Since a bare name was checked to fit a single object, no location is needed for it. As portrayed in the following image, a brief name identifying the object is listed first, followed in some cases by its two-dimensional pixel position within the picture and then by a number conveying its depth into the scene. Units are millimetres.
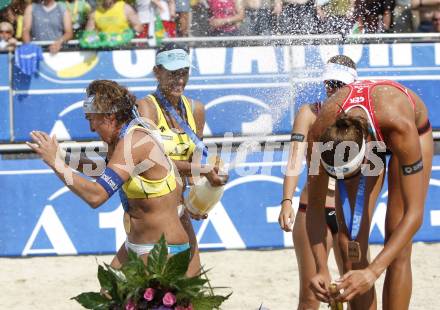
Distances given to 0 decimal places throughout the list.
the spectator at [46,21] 18227
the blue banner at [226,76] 17312
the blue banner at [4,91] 17266
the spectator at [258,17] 18266
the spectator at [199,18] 18625
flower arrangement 8039
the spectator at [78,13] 18531
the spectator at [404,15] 19109
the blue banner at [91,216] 16578
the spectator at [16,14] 18500
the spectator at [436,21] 18797
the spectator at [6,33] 18053
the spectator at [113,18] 18281
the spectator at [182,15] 18672
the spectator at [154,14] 18406
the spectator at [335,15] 18031
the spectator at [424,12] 18906
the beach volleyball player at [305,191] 11273
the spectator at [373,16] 18672
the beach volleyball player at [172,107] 11648
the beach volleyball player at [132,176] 9297
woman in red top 8781
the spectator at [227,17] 18297
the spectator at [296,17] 18109
